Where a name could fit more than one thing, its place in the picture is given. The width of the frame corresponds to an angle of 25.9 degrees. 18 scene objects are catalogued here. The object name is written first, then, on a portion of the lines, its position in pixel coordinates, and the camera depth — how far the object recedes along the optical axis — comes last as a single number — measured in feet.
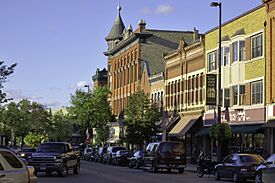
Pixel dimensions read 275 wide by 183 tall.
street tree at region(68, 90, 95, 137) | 271.08
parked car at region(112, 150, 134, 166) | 173.78
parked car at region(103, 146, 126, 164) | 185.78
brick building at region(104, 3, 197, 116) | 241.84
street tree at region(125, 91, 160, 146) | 193.35
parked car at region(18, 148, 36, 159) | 127.38
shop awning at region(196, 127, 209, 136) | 159.72
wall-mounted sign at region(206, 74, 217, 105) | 149.28
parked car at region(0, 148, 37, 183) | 43.07
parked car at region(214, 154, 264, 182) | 94.27
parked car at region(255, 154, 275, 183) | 73.48
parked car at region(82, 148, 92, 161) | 232.20
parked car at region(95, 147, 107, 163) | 203.55
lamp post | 125.74
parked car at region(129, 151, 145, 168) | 147.54
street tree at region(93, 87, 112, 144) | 271.90
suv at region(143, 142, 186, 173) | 123.13
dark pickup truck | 99.81
